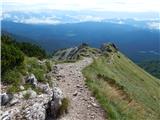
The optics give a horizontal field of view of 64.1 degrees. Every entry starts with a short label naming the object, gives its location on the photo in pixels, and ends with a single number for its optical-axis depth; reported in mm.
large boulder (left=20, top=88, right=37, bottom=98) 8062
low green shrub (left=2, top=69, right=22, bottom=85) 8858
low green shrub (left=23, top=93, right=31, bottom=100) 7967
